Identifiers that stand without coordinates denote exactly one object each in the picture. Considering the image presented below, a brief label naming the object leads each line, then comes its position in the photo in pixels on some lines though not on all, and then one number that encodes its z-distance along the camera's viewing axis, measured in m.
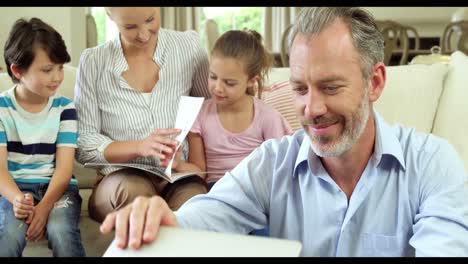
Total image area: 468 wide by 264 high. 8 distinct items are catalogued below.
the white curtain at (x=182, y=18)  4.61
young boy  1.19
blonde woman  1.28
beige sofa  1.49
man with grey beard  0.71
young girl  1.36
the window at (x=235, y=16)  4.96
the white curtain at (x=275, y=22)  5.01
